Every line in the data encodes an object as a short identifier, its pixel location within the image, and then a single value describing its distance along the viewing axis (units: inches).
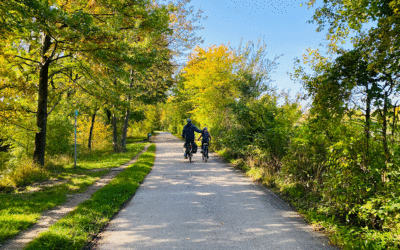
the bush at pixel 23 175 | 332.8
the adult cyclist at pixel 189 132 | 528.1
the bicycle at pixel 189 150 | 534.0
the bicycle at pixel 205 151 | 544.7
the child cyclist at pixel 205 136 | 555.5
